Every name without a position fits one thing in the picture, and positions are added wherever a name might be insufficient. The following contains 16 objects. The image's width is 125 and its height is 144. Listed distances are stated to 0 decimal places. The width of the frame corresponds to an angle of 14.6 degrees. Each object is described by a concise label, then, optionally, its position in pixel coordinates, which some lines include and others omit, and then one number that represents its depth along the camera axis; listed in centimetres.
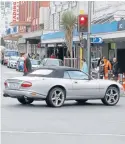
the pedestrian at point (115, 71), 2668
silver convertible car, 1538
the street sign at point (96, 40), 2820
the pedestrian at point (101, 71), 2779
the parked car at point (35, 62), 4322
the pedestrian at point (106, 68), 2767
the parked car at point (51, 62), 3706
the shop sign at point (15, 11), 9519
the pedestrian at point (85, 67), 2589
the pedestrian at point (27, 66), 2758
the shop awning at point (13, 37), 8287
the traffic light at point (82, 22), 2420
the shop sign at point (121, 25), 3100
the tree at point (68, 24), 4331
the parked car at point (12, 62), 5360
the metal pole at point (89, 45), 2589
